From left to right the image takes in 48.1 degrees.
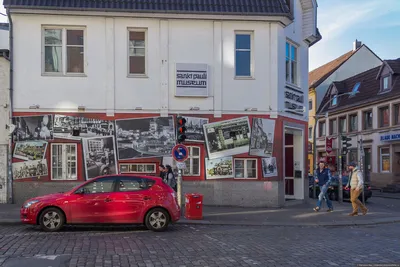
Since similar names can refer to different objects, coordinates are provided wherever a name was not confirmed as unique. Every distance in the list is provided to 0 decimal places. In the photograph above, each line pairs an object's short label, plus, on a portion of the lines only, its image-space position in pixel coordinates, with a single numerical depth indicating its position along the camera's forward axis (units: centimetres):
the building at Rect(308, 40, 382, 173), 4716
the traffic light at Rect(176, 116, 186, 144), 1416
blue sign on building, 3391
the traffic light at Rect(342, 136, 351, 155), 2092
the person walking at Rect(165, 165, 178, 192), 1625
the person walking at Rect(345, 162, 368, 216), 1587
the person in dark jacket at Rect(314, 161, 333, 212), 1675
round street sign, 1438
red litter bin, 1387
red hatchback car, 1132
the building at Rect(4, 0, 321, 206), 1697
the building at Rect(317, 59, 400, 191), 3478
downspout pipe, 1672
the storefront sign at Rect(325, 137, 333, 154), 2843
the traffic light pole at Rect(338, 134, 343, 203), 2139
